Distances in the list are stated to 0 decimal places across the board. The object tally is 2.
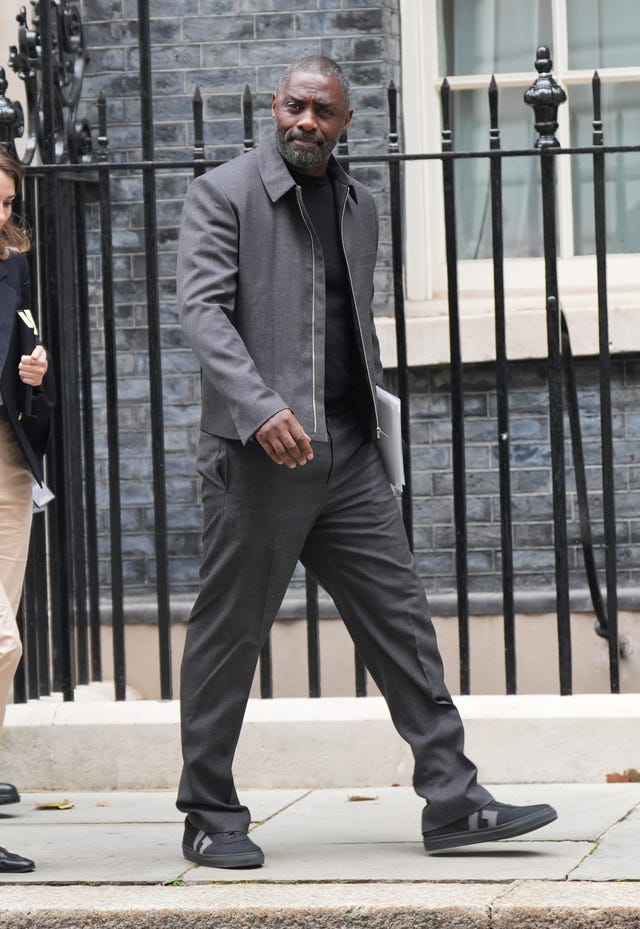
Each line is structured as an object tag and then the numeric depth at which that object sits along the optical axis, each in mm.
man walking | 8570
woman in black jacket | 9219
